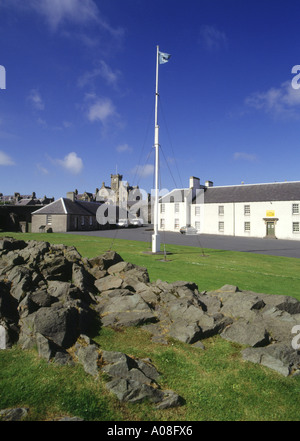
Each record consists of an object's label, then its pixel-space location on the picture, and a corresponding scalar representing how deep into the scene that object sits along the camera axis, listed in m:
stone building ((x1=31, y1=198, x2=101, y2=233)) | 53.97
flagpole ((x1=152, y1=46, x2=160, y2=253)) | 24.19
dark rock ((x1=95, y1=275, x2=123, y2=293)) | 10.64
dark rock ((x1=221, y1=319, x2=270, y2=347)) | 7.21
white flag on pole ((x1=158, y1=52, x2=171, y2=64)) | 24.50
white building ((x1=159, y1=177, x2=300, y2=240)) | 47.62
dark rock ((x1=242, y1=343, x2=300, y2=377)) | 6.26
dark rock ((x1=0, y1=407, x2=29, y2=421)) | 4.50
